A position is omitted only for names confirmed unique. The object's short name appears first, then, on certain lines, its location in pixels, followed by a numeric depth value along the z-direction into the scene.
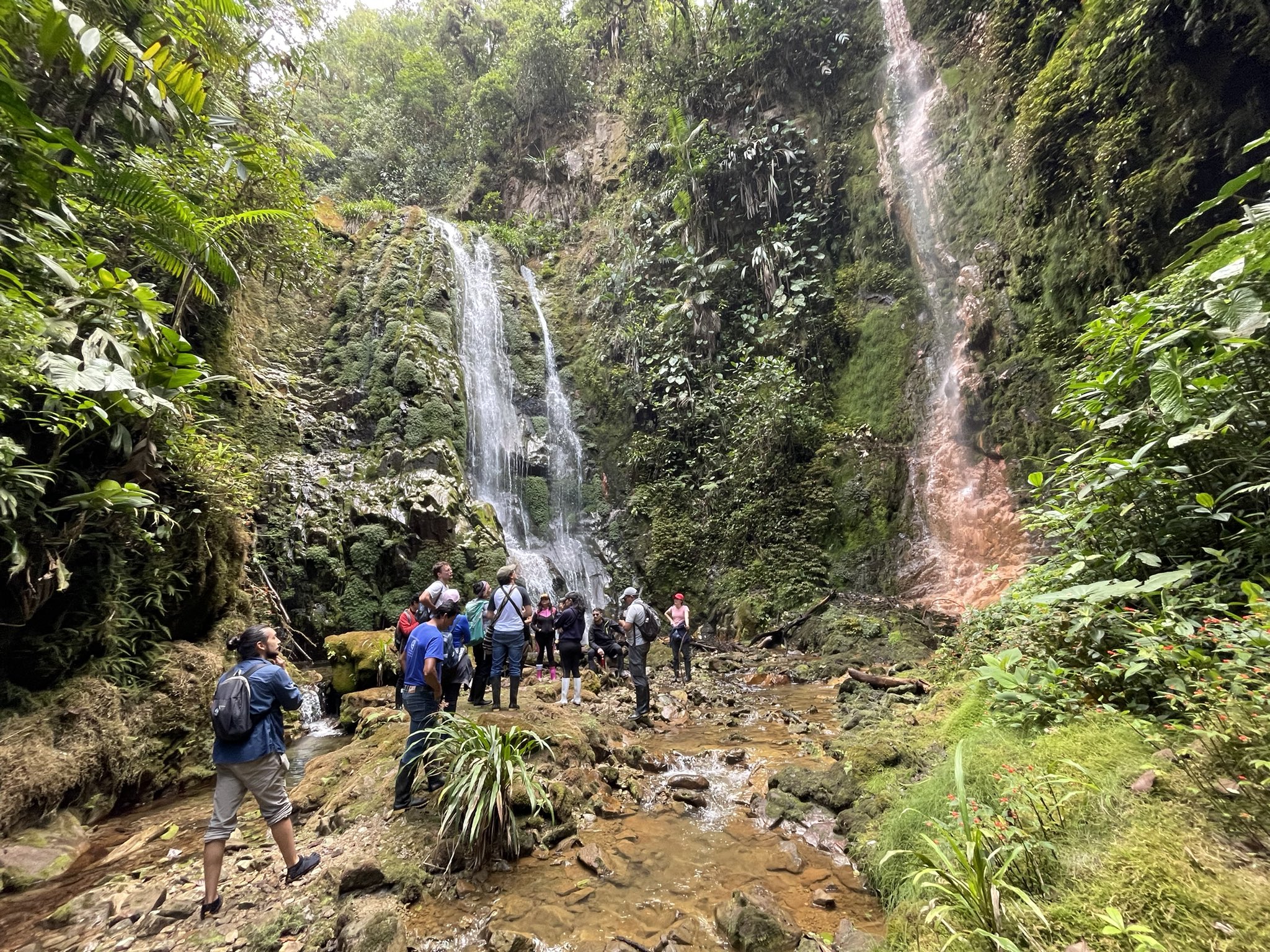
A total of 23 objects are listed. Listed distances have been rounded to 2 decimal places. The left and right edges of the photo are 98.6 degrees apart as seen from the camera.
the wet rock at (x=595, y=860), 3.78
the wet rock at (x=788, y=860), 3.76
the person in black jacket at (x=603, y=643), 9.00
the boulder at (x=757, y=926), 2.95
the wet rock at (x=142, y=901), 3.60
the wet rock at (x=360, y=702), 7.71
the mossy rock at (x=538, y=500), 16.30
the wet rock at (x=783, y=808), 4.39
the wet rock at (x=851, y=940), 2.77
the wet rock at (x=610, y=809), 4.59
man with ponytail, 3.56
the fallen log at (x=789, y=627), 11.70
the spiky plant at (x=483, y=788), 3.75
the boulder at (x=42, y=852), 4.08
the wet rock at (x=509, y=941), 3.01
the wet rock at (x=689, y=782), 5.06
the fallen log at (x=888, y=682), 7.02
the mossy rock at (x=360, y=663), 8.66
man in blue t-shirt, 4.43
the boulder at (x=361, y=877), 3.46
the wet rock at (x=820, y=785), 4.42
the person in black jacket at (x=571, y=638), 7.25
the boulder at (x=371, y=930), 2.91
